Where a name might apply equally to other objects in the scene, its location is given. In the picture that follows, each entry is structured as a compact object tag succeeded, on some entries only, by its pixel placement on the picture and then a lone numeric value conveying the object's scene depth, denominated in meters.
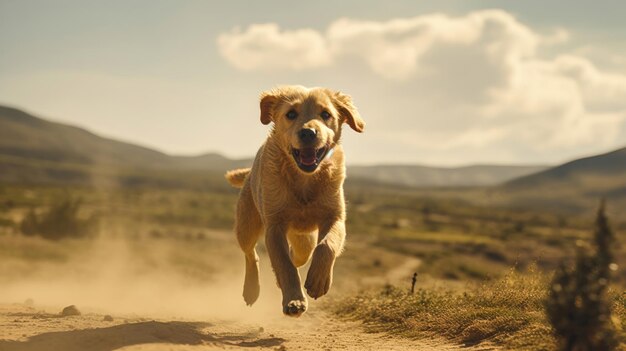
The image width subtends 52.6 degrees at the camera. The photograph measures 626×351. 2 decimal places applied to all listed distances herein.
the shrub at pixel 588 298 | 4.72
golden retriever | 7.37
